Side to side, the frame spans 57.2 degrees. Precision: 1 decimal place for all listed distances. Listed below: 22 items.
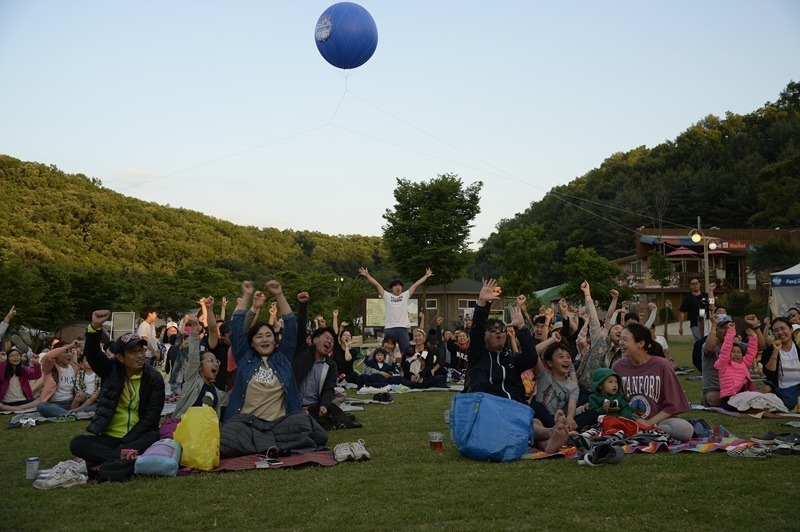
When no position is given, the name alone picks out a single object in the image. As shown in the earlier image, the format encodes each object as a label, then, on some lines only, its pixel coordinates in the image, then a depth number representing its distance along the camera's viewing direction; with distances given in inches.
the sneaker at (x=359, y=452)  269.4
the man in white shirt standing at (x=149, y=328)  550.0
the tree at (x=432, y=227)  1588.3
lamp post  909.8
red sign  1861.5
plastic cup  291.4
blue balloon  565.3
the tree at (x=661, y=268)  1637.3
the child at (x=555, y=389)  295.7
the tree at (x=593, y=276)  1625.2
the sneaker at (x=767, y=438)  274.5
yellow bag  254.4
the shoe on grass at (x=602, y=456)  245.6
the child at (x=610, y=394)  289.4
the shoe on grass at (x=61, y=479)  234.5
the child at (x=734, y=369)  394.3
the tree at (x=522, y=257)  1772.9
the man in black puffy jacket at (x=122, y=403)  257.3
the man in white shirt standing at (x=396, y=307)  555.8
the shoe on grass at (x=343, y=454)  266.4
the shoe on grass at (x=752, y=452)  253.8
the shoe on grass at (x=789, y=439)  269.5
